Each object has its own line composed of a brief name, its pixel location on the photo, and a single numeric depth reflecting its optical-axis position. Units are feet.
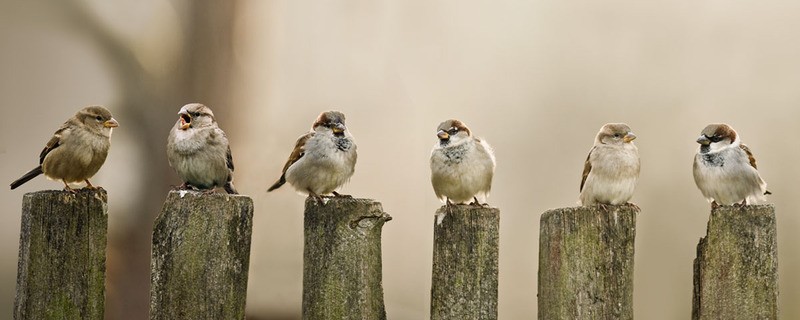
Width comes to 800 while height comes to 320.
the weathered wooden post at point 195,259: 18.74
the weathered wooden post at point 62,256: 19.13
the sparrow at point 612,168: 28.02
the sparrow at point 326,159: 26.81
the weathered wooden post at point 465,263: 19.43
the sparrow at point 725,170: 28.17
